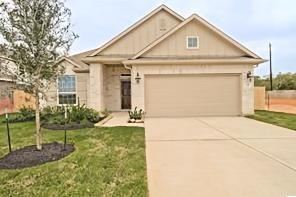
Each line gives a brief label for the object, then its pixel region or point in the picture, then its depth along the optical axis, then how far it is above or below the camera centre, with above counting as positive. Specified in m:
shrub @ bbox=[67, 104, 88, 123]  6.63 -0.76
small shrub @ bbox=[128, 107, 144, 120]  7.03 -0.89
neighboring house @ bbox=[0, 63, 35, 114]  10.64 -0.46
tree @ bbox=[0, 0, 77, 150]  3.46 +1.42
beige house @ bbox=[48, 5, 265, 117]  7.89 +1.18
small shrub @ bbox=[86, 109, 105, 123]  6.95 -0.92
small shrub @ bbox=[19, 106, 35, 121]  7.68 -0.83
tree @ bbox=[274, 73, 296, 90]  20.23 +1.73
